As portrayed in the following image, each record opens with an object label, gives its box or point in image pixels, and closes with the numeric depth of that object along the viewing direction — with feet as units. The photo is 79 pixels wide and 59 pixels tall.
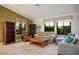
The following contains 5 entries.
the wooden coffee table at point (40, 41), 8.15
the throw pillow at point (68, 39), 5.45
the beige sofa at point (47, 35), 8.60
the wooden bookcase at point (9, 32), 9.53
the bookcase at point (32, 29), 11.10
